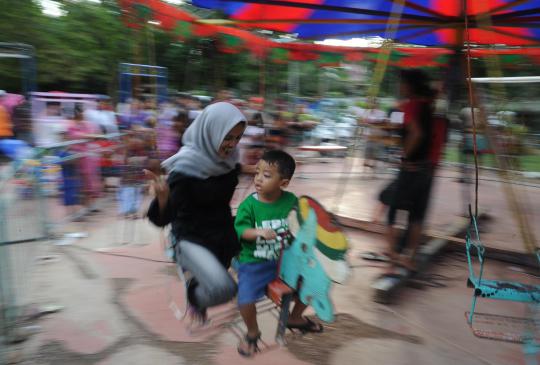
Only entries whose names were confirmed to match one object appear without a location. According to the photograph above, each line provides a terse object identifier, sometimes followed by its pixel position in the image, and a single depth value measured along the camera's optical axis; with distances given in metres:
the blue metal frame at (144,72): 6.91
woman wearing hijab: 2.20
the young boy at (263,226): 2.25
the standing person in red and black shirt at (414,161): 3.56
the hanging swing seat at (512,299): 2.46
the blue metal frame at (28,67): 6.44
